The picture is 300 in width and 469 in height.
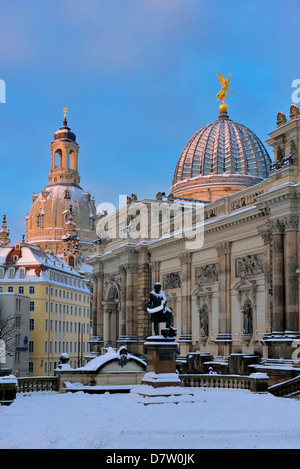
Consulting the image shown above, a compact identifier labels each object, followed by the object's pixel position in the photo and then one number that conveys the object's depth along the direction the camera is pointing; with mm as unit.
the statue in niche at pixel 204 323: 46938
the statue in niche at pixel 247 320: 41688
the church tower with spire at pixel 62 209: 162462
